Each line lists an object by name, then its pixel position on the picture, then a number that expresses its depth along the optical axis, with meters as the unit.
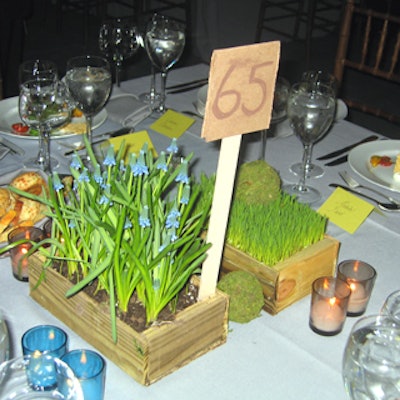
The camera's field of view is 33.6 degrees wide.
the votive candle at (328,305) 0.92
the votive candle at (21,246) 0.99
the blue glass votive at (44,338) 0.80
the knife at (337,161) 1.48
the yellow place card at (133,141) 1.35
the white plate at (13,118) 1.49
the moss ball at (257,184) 1.07
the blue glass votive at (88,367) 0.76
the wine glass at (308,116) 1.29
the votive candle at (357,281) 0.97
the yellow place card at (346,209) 1.22
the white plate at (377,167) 1.38
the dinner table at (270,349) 0.83
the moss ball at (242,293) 0.92
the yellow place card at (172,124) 1.56
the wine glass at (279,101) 1.38
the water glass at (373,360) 0.72
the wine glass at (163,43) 1.65
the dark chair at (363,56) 1.84
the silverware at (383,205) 1.30
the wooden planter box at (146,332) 0.80
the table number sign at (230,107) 0.74
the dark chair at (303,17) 3.72
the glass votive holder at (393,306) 0.87
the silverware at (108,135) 1.47
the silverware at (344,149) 1.51
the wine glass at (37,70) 1.38
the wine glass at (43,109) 1.32
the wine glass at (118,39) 1.72
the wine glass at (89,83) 1.38
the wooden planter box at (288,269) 0.96
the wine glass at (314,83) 1.44
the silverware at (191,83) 1.84
